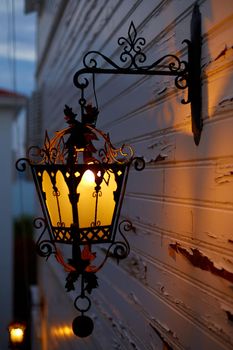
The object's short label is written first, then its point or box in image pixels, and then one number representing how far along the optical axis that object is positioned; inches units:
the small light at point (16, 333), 169.6
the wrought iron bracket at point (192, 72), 77.9
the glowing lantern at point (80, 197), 77.5
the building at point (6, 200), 467.2
